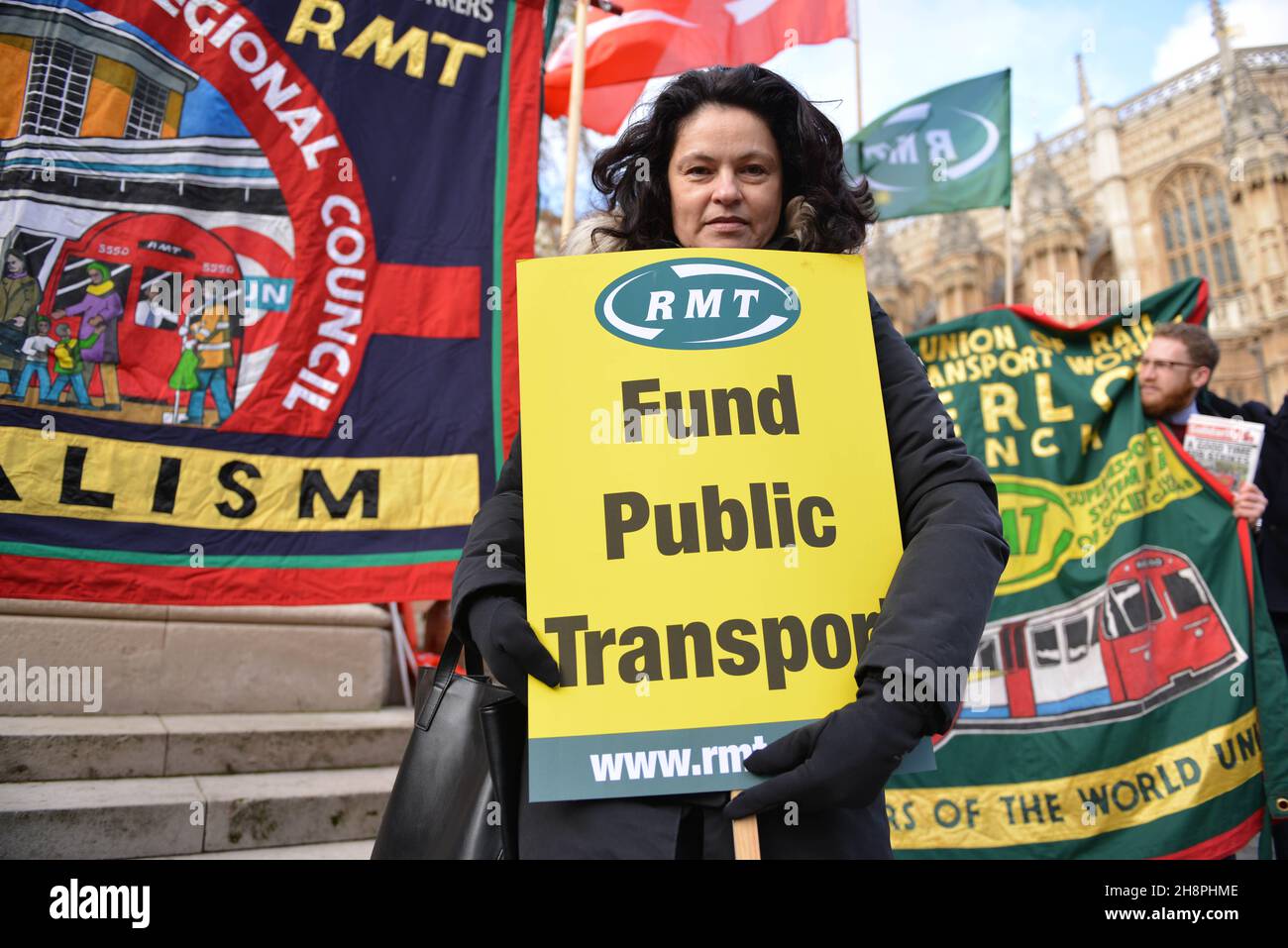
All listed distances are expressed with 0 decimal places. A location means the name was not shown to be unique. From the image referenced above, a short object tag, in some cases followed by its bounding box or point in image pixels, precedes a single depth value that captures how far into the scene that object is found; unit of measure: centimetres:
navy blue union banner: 283
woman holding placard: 114
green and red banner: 402
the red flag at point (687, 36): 599
